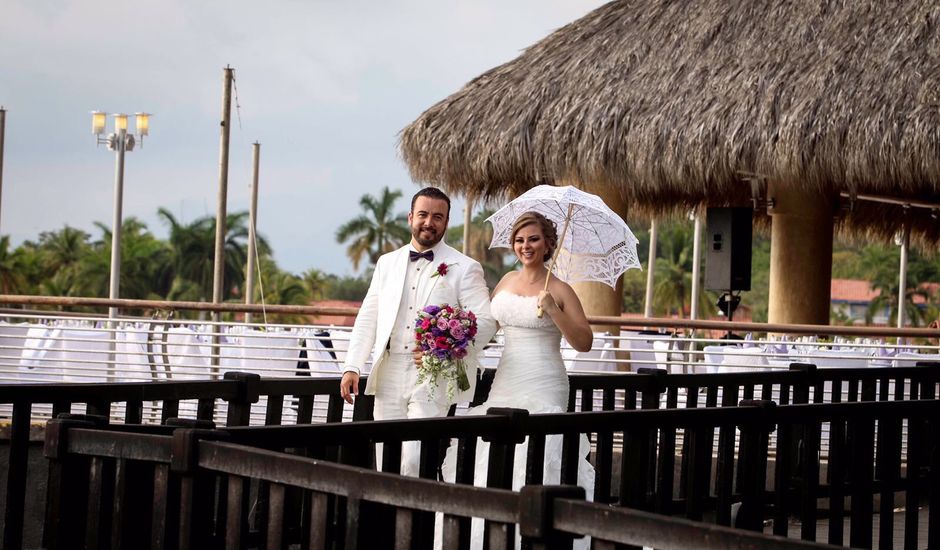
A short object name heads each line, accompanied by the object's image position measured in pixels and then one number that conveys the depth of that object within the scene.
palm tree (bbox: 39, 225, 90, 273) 66.35
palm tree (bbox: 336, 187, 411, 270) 74.56
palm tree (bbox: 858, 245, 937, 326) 62.62
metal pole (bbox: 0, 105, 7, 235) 29.81
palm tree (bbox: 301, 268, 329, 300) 71.76
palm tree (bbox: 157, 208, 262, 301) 66.88
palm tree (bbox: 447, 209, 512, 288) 71.62
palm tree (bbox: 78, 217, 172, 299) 66.44
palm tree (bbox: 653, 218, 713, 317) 66.88
